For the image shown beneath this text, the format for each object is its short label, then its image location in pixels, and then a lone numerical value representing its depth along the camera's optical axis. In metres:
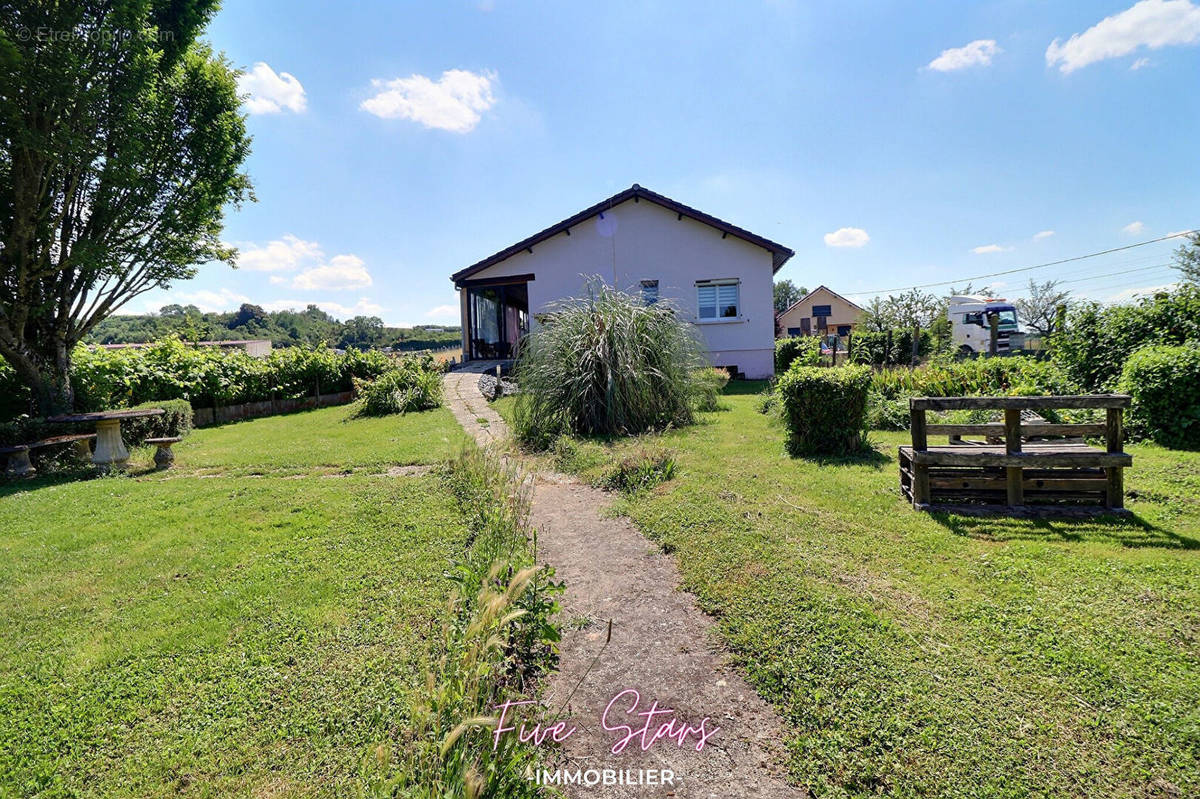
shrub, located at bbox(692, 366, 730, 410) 10.00
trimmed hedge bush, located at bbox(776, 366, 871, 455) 6.72
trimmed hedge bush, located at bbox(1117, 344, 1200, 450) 6.47
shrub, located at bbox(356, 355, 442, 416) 12.83
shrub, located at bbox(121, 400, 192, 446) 9.34
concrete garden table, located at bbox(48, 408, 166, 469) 7.47
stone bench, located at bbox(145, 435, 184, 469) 7.74
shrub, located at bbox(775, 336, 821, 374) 17.48
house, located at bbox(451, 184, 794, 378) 17.80
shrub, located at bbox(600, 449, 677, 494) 5.91
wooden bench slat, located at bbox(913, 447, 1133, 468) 4.35
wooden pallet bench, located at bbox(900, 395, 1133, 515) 4.40
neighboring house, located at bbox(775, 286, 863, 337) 51.09
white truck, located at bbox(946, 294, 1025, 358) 24.39
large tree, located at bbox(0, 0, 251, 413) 7.56
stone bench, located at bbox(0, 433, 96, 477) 6.94
